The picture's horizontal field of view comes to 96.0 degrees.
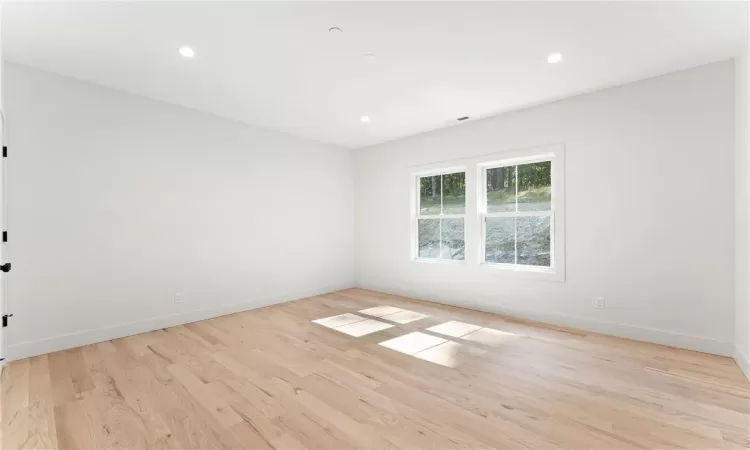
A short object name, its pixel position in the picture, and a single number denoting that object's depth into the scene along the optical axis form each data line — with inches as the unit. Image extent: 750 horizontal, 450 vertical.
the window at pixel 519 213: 164.2
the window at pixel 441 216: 197.9
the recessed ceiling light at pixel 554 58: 113.9
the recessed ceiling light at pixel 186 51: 109.4
